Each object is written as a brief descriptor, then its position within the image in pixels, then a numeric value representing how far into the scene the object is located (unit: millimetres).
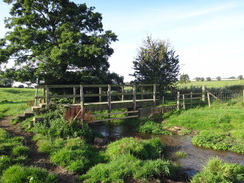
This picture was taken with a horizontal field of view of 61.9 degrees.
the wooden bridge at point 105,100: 13022
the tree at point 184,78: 23797
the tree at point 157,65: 21812
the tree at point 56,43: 16734
